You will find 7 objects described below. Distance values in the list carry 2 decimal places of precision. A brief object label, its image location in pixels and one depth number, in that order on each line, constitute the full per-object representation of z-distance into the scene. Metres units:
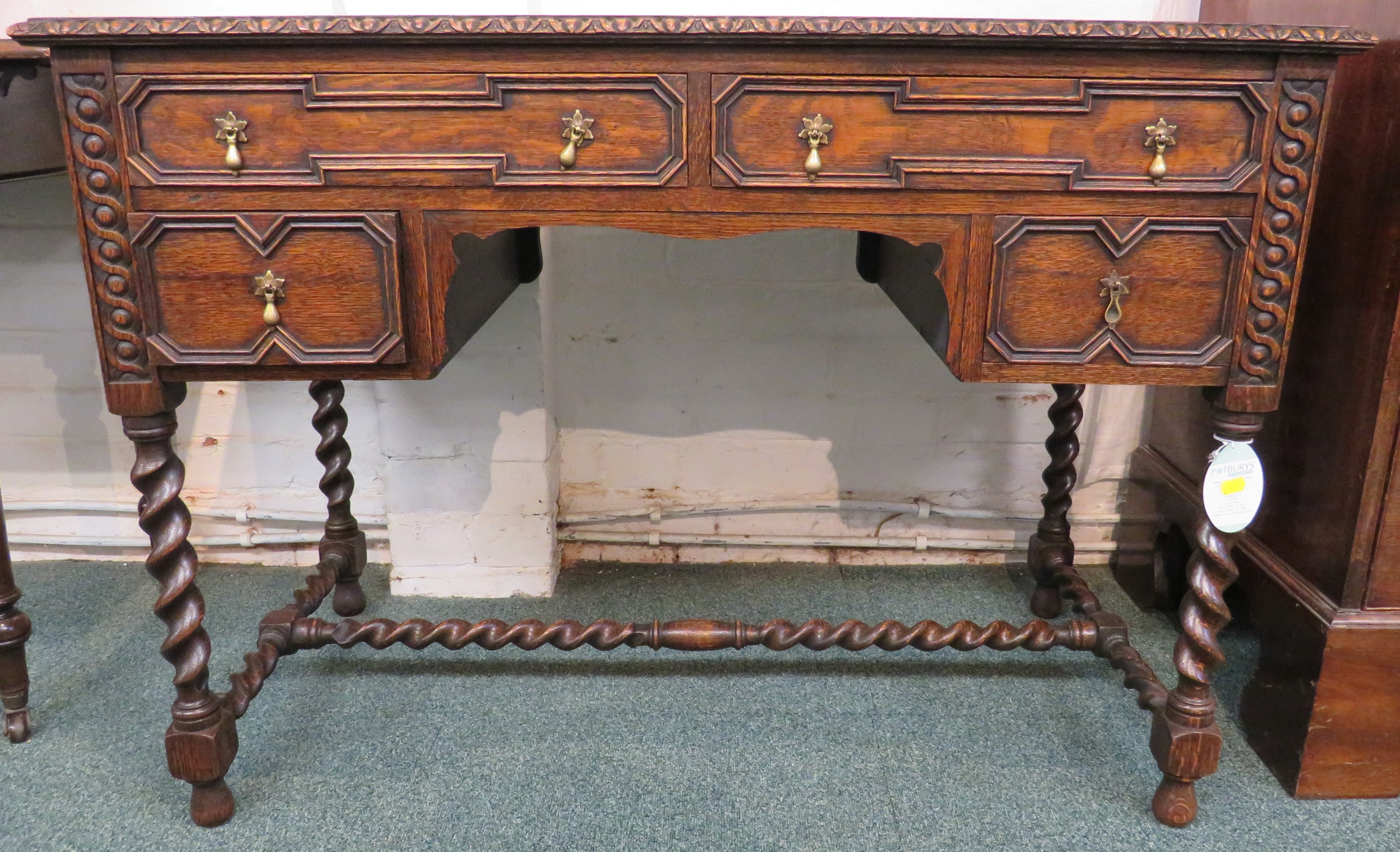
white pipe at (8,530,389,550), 2.40
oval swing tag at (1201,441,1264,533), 1.44
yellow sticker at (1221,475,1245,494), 1.45
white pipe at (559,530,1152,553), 2.41
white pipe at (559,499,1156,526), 2.38
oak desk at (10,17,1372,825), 1.27
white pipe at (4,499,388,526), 2.37
